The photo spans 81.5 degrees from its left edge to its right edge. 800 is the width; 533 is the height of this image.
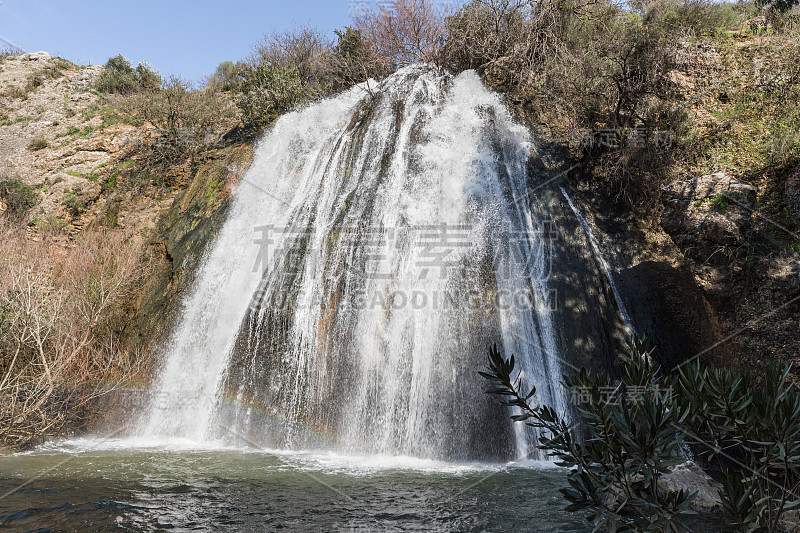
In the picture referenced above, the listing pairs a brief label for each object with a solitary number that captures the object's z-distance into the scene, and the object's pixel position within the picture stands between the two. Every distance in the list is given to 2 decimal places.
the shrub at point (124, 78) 20.77
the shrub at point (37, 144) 16.52
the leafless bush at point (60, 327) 7.79
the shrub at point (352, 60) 17.11
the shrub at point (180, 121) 15.04
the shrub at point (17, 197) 14.05
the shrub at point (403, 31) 17.64
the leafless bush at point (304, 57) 17.05
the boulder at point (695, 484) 4.71
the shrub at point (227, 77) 20.30
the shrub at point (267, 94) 14.03
